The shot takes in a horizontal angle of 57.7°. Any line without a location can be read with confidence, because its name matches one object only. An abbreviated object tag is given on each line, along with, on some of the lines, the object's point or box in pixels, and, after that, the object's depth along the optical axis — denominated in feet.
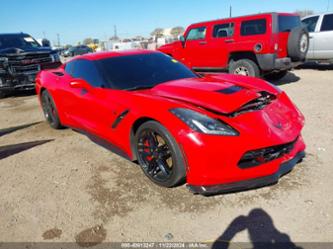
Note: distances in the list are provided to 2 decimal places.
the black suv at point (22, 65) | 27.71
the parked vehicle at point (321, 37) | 32.17
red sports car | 8.58
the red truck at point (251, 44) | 24.56
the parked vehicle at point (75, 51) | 135.54
